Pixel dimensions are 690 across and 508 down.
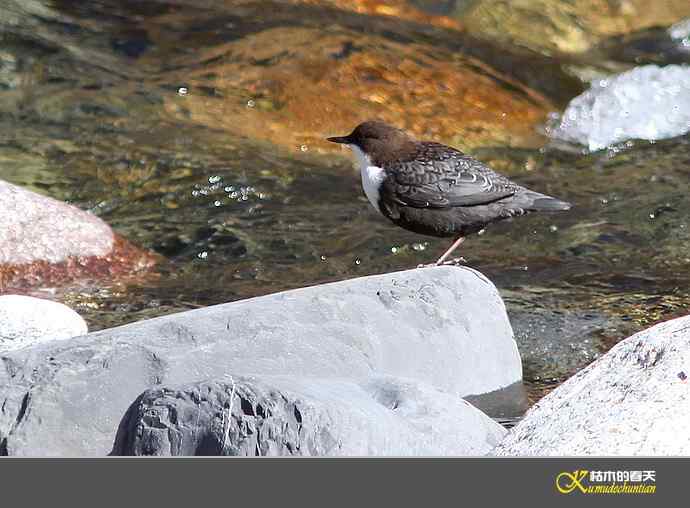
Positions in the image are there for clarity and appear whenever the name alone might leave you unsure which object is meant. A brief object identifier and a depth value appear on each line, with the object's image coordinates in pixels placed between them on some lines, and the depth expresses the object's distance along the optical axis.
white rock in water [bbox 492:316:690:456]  6.73
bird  12.23
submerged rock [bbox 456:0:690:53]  23.20
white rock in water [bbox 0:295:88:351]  10.01
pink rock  13.57
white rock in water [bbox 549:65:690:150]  19.39
